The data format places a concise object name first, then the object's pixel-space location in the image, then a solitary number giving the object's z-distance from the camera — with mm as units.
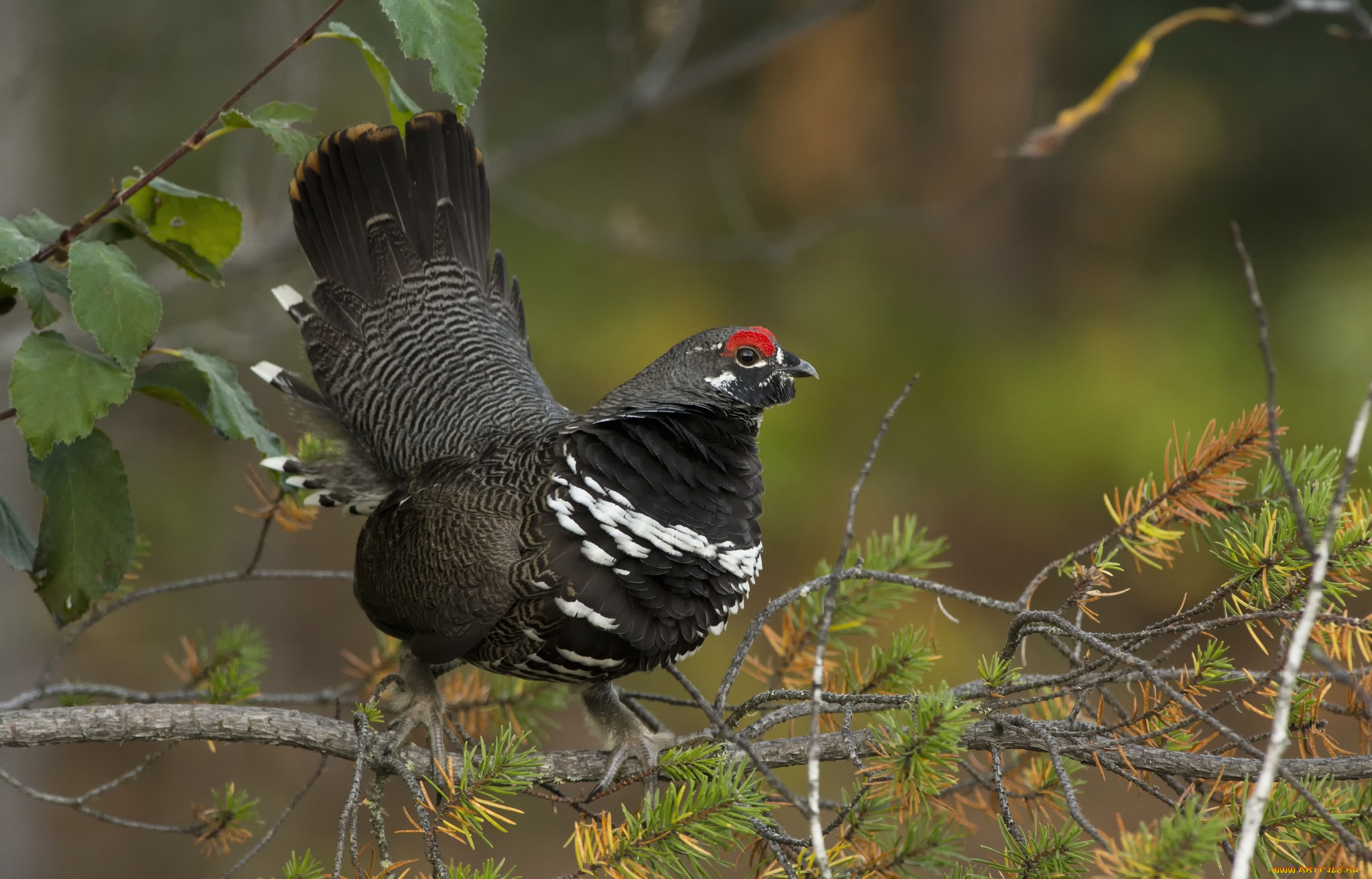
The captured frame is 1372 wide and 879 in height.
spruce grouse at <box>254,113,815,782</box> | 8039
